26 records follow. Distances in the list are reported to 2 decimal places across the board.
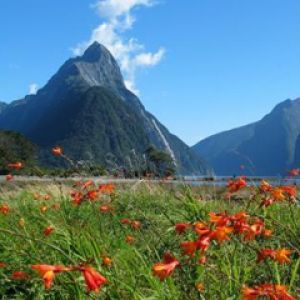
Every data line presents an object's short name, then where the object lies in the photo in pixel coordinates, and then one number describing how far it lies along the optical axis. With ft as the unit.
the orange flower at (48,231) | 13.34
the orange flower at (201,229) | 7.62
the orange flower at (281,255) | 8.82
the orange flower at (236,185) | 12.63
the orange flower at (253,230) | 9.09
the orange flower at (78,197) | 19.52
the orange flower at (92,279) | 6.08
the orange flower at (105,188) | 20.25
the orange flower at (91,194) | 18.83
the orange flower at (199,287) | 9.65
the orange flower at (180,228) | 10.17
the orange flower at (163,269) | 7.11
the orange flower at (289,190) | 13.57
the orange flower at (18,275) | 11.97
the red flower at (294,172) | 21.98
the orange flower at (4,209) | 19.29
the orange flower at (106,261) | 10.77
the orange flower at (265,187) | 14.37
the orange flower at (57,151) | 21.59
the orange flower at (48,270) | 6.37
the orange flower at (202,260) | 9.80
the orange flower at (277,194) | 12.59
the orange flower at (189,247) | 7.40
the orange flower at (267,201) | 12.87
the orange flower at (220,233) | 7.48
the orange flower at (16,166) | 21.93
